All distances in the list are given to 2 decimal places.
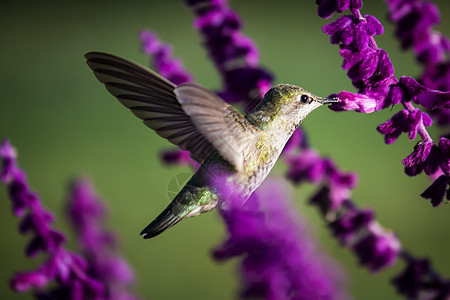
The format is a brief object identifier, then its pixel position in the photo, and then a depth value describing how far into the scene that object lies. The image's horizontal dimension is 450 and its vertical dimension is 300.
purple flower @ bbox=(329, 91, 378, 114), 1.63
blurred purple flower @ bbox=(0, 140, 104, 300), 1.66
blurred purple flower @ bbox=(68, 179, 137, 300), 1.69
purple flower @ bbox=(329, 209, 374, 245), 1.68
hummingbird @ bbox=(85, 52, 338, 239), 1.65
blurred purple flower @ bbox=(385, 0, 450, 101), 1.67
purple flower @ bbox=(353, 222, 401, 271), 1.68
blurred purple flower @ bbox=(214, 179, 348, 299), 1.65
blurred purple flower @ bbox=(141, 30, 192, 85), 1.71
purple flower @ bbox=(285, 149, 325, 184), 1.70
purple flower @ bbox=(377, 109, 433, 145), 1.63
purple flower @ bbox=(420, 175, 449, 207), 1.63
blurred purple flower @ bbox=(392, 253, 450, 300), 1.67
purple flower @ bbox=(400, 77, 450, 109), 1.63
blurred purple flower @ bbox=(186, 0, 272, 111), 1.69
